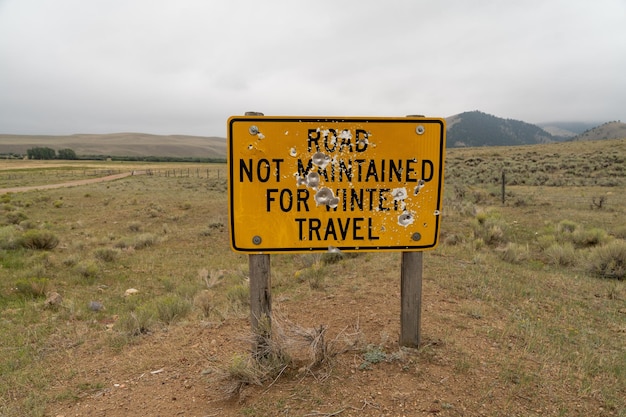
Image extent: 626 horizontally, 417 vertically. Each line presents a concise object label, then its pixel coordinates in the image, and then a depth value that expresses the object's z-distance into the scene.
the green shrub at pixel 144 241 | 11.63
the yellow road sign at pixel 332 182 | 2.71
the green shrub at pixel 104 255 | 9.92
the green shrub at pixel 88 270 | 8.39
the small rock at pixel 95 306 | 6.40
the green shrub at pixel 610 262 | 6.89
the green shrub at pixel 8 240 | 10.32
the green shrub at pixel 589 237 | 8.98
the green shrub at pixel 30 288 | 6.92
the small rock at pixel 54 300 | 6.39
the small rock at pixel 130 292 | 7.30
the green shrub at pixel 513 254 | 7.84
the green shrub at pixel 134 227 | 14.49
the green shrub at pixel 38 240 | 10.49
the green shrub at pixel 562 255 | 7.86
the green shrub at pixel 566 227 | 10.23
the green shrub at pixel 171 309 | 5.33
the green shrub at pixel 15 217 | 15.88
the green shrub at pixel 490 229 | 9.53
